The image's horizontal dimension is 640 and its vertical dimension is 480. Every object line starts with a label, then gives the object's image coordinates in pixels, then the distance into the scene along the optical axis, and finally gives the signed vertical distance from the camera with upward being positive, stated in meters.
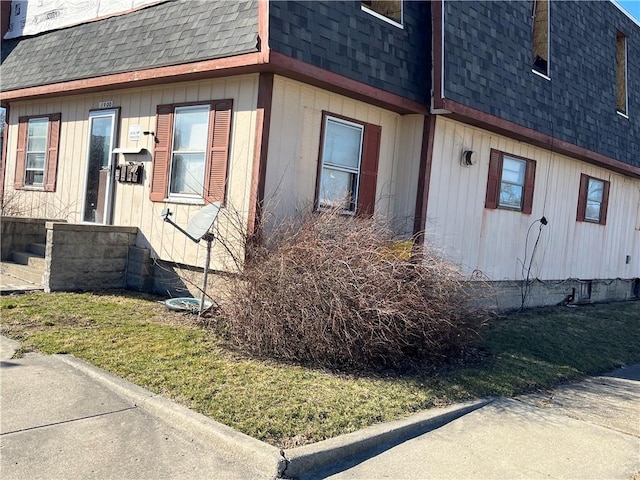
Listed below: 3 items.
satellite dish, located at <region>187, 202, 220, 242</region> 7.22 -0.09
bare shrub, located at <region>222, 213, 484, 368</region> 5.81 -0.78
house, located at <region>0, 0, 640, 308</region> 7.94 +1.62
